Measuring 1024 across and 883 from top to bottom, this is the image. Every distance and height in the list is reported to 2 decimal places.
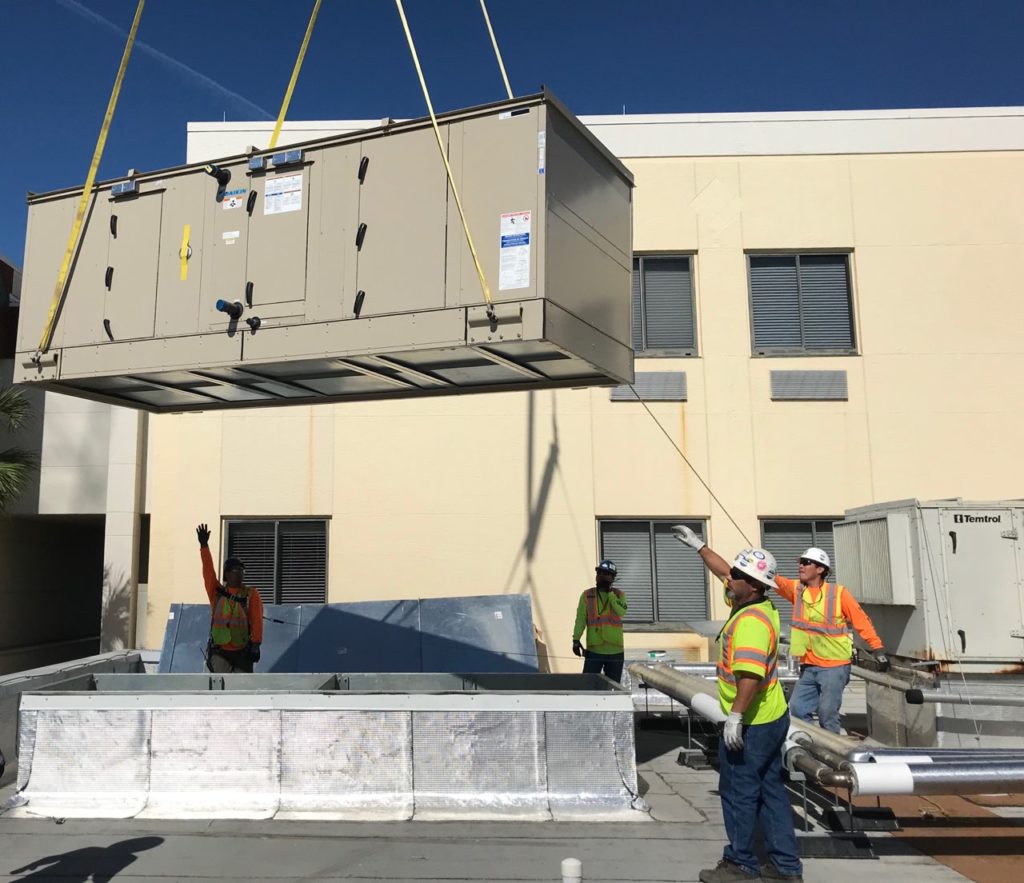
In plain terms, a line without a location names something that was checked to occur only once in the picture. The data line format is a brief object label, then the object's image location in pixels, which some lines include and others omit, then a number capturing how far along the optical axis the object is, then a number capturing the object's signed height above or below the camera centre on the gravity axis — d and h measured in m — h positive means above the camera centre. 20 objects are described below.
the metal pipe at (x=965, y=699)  7.56 -1.31
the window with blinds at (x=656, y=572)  12.20 -0.19
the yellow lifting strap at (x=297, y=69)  6.13 +3.58
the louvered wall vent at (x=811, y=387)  12.25 +2.41
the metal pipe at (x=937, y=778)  5.03 -1.34
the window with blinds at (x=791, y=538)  12.16 +0.25
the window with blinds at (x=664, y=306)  12.59 +3.73
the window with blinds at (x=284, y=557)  12.41 +0.12
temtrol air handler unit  8.05 -0.62
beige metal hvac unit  5.09 +1.92
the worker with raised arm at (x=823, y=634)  7.18 -0.66
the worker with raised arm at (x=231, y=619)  8.22 -0.52
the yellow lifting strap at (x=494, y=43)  5.97 +3.65
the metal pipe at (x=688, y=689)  5.66 -1.14
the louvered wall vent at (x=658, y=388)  12.29 +2.45
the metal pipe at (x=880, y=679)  8.05 -1.22
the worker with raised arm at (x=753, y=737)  4.70 -1.01
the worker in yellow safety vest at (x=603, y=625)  8.83 -0.68
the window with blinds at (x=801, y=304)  12.58 +3.71
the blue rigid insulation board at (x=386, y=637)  11.18 -0.96
